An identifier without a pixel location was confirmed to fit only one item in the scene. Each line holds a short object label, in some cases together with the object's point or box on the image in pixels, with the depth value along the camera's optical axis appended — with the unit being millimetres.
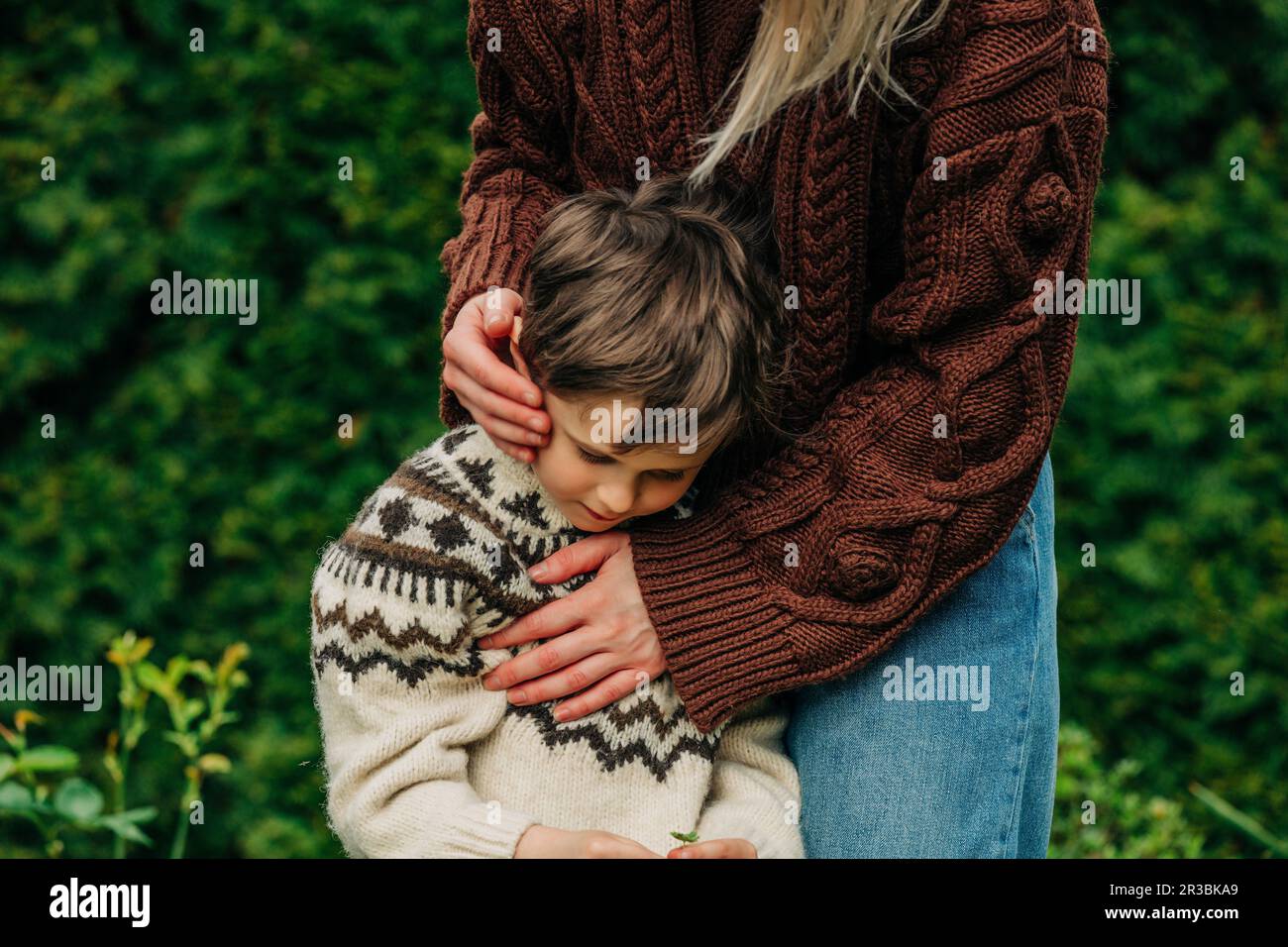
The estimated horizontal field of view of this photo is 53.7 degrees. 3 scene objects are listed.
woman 1666
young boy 1710
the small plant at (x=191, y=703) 1996
